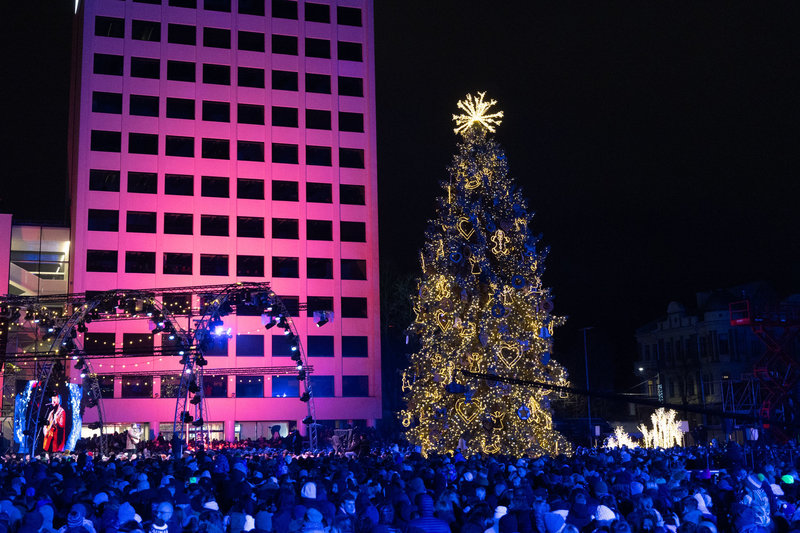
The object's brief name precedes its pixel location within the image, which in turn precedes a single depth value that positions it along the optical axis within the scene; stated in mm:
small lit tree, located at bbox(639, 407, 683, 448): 56844
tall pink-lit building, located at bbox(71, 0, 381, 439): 62906
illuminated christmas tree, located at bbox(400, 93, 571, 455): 31312
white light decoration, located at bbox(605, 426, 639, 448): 55719
